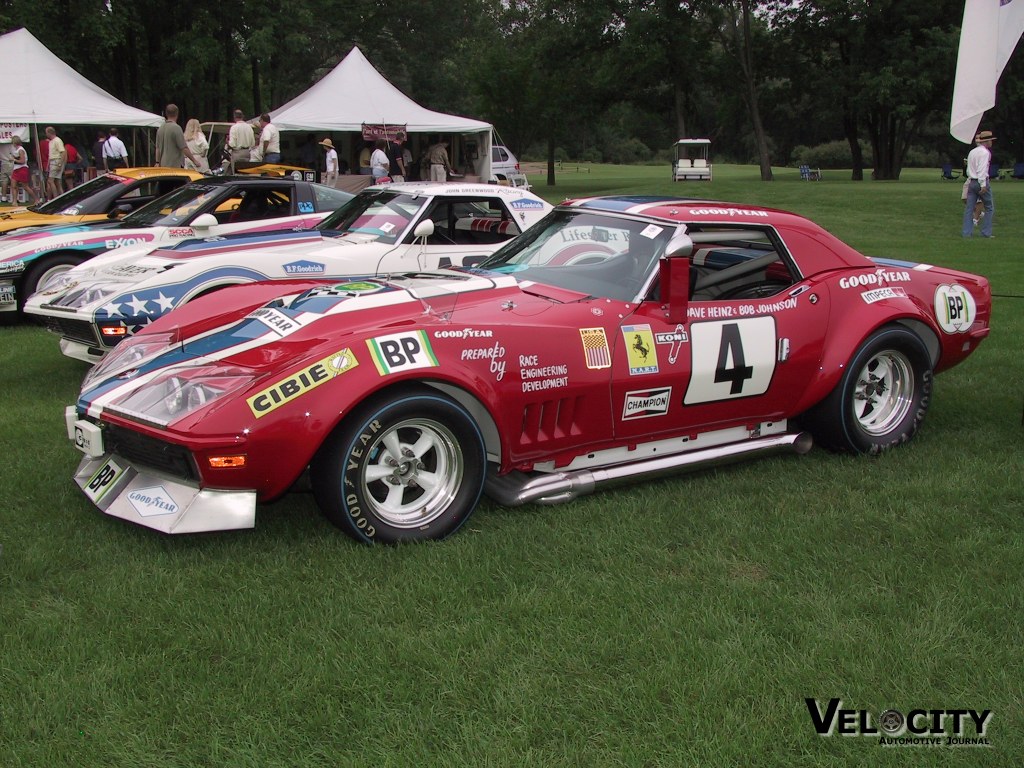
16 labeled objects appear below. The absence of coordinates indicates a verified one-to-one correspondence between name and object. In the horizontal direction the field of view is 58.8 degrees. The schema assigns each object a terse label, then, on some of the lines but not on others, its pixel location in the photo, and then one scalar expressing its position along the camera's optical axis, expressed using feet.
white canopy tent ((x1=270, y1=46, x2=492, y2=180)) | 76.59
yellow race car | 33.47
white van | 103.45
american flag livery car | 21.52
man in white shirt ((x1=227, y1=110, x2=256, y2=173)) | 52.26
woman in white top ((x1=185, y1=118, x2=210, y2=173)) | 53.06
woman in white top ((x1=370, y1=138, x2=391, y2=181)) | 68.18
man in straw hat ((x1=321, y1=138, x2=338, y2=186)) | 65.92
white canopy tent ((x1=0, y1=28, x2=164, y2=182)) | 65.21
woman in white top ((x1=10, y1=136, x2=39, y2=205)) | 66.54
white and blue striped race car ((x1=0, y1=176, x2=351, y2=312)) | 28.78
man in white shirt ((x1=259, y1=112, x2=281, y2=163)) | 51.90
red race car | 11.87
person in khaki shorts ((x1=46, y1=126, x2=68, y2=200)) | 65.10
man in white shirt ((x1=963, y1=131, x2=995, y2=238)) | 49.96
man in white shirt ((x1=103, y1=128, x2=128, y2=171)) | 61.98
